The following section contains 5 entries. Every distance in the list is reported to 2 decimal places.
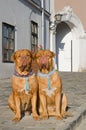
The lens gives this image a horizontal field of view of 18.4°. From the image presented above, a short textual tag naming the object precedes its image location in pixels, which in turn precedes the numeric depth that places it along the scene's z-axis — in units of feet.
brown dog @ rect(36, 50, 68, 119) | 12.46
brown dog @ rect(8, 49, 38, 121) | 12.32
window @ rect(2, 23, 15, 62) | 33.46
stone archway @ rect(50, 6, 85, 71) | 55.20
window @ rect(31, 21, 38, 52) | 41.30
